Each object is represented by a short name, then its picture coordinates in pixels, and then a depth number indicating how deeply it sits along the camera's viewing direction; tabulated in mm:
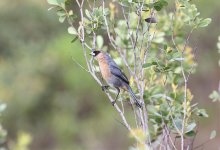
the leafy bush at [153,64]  7242
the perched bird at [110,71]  9086
